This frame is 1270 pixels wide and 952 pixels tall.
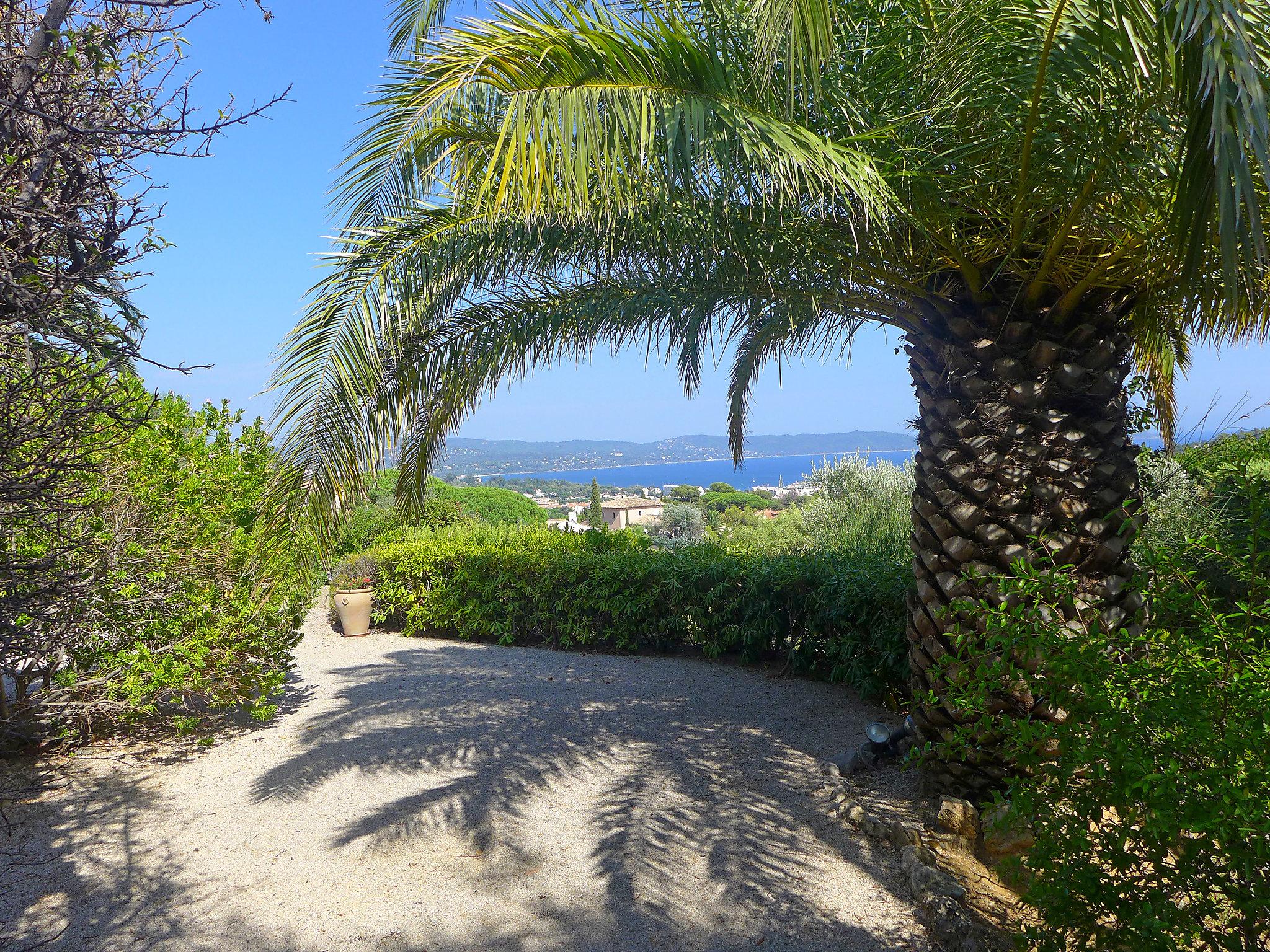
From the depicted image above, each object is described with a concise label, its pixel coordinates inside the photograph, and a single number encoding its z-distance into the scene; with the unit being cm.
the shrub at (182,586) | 493
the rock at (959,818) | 391
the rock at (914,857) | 365
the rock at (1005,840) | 355
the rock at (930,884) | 339
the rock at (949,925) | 307
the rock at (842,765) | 478
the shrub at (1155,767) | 205
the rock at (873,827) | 405
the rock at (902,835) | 394
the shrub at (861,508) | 878
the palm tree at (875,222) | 306
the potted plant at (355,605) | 998
